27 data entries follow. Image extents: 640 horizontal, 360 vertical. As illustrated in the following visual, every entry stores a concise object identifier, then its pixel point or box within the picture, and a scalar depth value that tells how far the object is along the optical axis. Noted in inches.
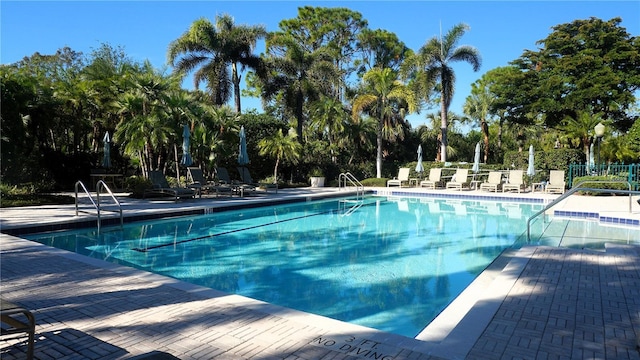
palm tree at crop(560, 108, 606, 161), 907.8
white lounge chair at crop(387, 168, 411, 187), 828.0
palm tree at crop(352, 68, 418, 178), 877.8
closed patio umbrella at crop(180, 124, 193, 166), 581.0
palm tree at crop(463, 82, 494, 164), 1259.2
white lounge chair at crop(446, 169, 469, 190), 772.6
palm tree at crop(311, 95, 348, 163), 919.0
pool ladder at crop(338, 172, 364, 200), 707.7
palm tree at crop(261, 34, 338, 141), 920.3
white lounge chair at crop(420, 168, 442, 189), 792.9
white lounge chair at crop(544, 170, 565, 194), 676.7
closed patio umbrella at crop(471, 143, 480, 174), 778.2
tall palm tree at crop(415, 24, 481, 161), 912.3
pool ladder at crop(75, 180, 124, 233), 356.8
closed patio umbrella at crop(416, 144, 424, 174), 848.9
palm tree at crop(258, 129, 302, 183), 759.7
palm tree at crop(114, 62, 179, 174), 587.5
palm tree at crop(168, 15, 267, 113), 903.1
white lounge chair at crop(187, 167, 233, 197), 571.5
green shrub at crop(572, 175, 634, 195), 570.9
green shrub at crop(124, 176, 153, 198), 562.2
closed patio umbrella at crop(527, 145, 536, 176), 725.9
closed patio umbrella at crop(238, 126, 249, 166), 673.4
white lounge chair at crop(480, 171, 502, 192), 714.2
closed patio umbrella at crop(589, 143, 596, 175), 745.0
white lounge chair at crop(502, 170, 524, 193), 711.7
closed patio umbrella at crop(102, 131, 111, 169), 658.2
